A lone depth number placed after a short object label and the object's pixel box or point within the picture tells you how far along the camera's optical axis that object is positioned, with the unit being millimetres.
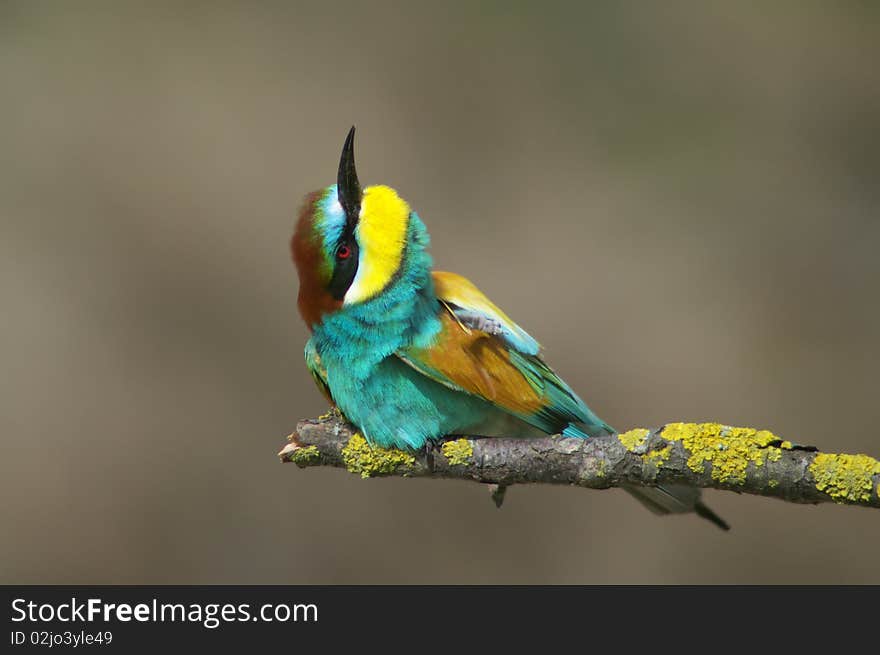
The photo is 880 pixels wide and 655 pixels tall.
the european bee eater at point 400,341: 5113
